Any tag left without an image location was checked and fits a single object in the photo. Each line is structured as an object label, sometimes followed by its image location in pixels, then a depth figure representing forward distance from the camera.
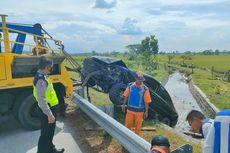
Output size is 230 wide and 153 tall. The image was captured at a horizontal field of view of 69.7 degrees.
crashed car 5.30
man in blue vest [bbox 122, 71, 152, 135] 3.96
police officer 2.93
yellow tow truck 3.89
